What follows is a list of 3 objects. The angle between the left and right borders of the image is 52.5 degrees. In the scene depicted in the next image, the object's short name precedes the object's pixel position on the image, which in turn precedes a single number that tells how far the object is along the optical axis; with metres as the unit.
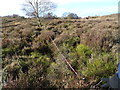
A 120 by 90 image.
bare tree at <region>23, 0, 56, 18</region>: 20.96
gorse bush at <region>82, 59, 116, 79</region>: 3.44
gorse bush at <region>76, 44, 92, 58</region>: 4.98
